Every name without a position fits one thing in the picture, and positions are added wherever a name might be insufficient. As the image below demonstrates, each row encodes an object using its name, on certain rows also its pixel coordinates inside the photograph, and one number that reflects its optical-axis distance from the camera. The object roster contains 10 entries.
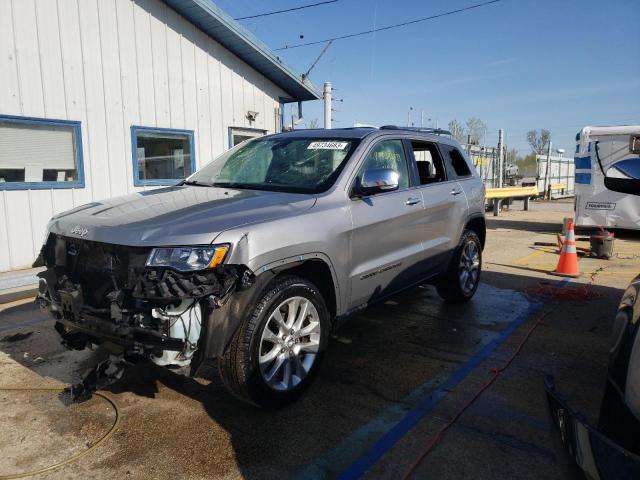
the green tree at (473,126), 53.65
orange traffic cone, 7.32
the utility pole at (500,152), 18.12
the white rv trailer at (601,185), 11.07
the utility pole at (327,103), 11.52
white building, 6.81
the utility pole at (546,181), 24.48
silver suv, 2.71
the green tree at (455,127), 44.24
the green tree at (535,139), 62.91
